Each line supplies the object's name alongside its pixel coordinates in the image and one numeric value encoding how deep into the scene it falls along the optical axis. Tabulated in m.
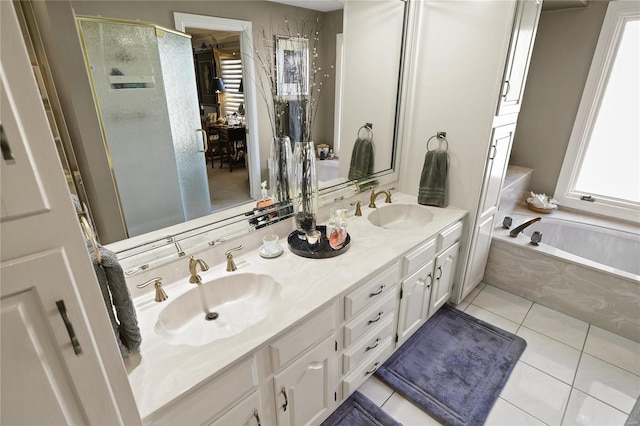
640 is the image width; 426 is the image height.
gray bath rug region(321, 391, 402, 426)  1.60
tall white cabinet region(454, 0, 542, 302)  1.79
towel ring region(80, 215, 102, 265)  0.84
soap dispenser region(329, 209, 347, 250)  1.57
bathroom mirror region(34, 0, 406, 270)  1.03
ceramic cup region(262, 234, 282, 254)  1.53
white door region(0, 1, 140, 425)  0.48
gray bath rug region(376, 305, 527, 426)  1.69
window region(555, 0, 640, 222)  2.56
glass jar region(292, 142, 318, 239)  1.60
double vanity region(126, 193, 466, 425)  0.94
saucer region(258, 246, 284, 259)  1.52
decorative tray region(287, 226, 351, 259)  1.52
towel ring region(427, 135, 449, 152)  2.13
